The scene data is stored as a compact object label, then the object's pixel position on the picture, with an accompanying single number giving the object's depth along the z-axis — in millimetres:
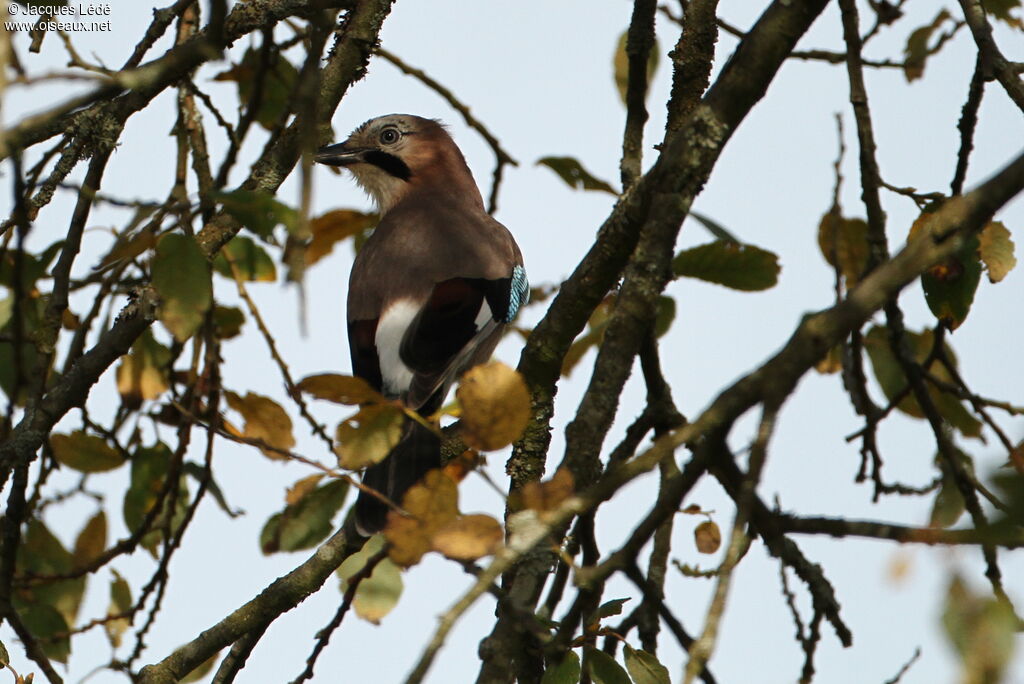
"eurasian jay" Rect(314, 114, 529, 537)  8359
